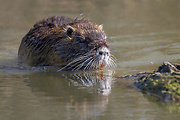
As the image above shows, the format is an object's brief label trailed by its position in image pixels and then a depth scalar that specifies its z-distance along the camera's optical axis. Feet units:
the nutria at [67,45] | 38.63
